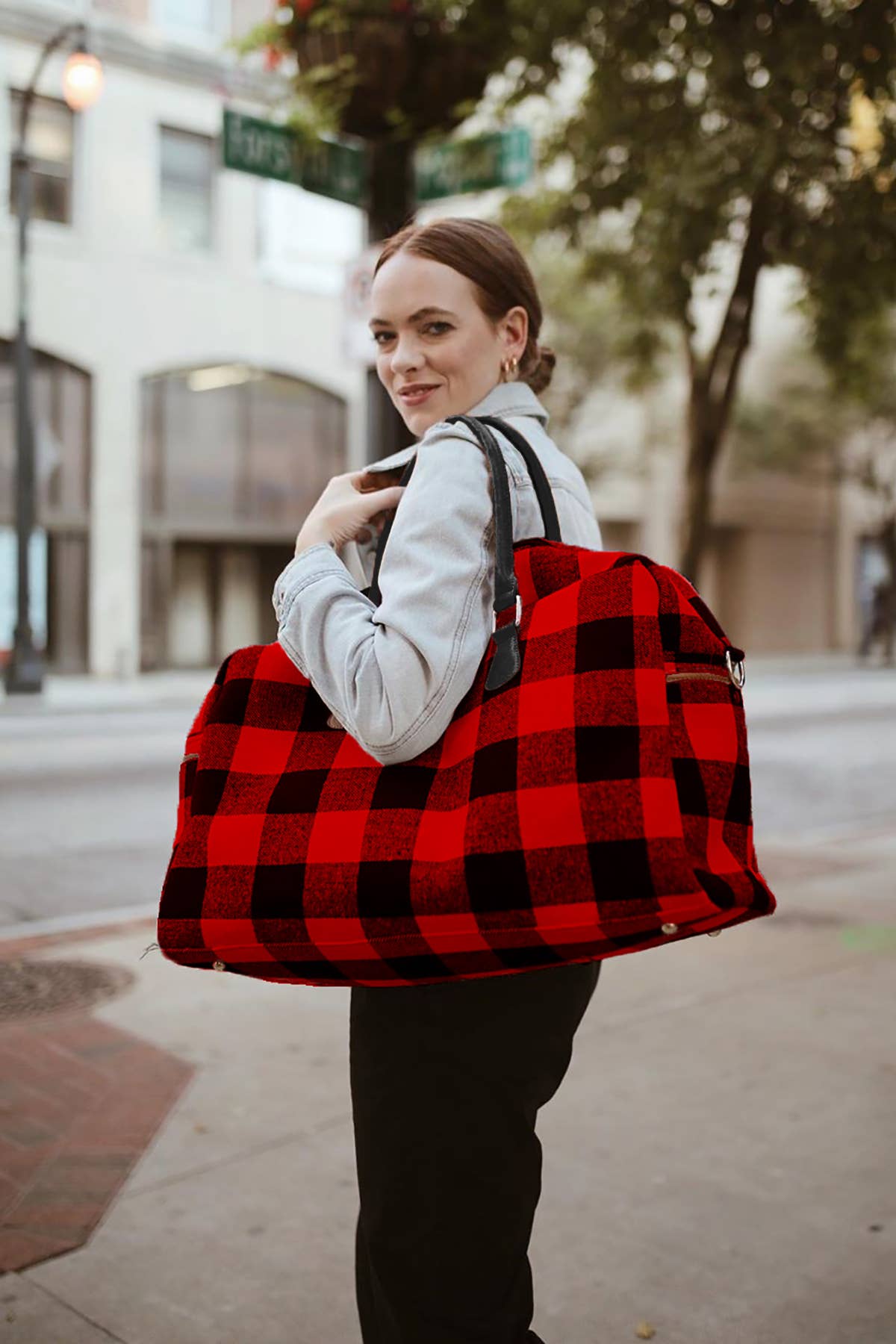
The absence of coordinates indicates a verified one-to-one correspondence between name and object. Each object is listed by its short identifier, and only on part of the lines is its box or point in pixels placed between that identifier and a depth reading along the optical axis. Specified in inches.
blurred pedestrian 1270.9
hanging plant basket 197.3
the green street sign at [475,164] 209.0
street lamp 752.3
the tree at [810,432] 1302.9
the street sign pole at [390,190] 208.4
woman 64.9
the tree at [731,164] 219.1
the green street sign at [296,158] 204.2
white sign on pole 956.6
